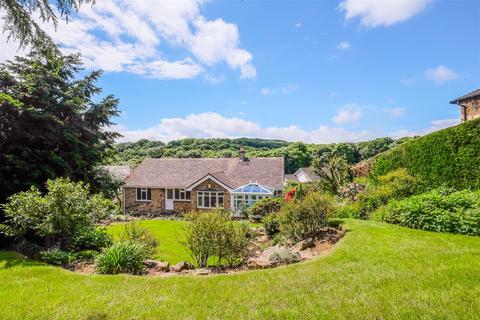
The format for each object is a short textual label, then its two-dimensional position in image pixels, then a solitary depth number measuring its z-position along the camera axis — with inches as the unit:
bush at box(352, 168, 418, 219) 557.0
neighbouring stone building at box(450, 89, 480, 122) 836.0
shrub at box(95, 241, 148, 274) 282.3
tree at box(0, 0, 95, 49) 250.8
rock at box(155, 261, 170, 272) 308.5
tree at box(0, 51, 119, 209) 444.1
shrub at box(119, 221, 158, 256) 368.7
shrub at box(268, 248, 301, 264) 315.3
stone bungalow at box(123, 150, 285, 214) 1100.5
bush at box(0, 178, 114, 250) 334.0
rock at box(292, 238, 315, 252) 393.5
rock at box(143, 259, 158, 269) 315.6
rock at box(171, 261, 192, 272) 310.9
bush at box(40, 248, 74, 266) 317.4
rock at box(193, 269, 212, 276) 285.2
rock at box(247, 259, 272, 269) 305.4
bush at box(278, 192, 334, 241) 452.4
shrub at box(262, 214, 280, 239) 577.8
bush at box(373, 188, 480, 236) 359.9
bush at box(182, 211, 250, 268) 324.8
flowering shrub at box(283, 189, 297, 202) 813.9
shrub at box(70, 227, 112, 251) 363.6
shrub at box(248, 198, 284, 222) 829.0
